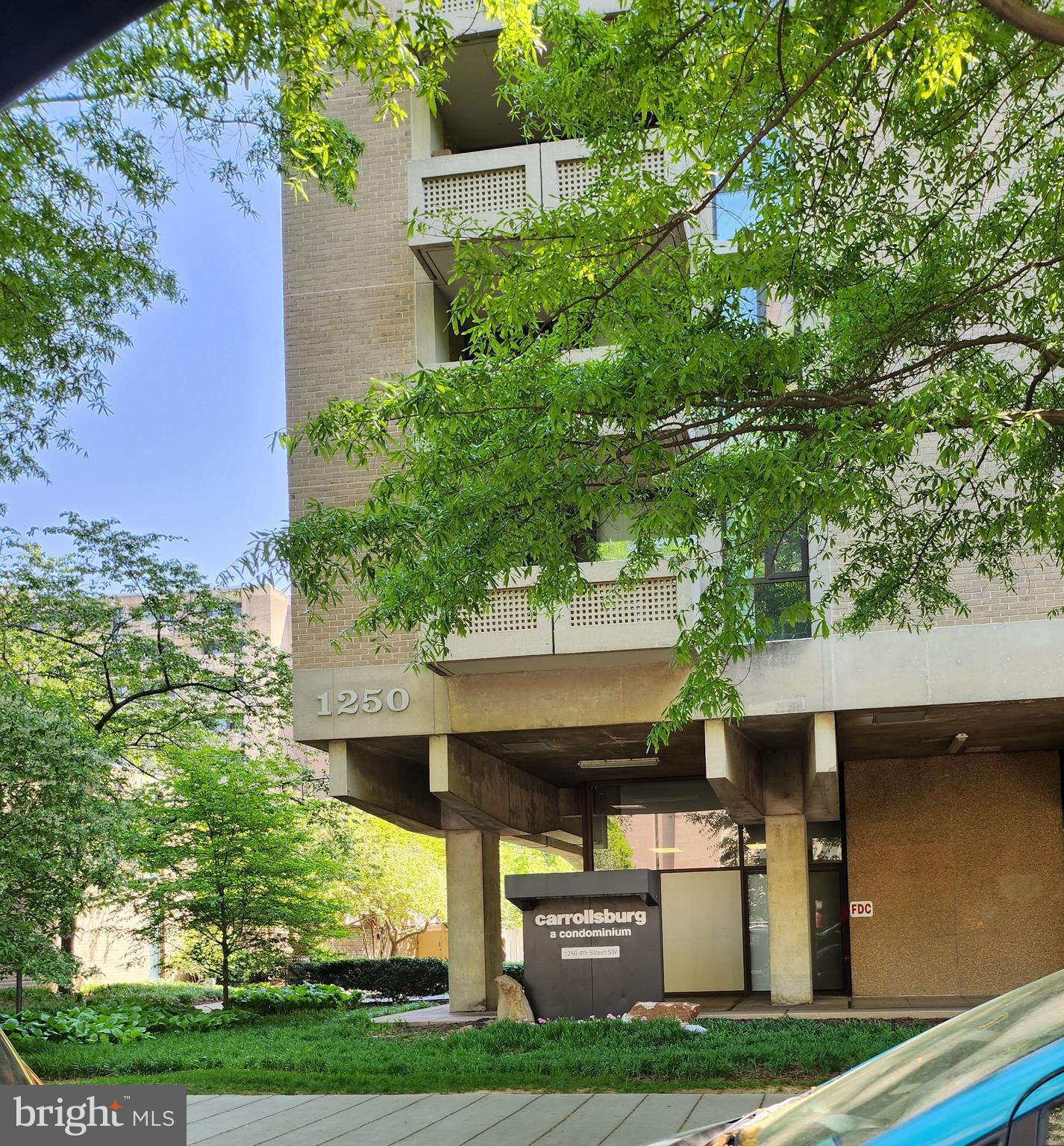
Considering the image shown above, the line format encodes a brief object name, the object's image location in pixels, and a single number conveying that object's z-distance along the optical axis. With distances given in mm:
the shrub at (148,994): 24781
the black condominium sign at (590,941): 16000
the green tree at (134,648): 24812
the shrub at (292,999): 23203
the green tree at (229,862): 22328
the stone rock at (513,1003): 16125
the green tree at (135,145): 7855
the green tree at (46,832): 16609
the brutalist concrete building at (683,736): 19297
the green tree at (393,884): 46875
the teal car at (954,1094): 2330
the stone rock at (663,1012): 15117
